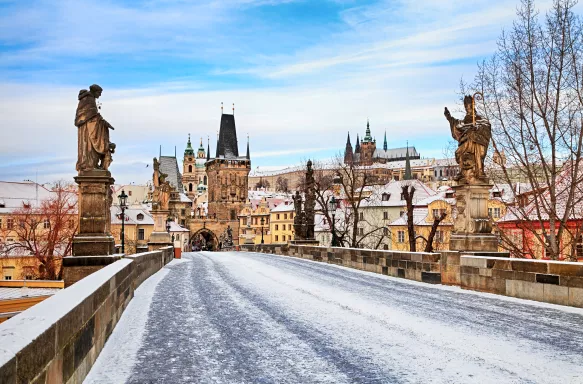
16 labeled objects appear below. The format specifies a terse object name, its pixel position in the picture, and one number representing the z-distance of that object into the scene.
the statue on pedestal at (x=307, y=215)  34.62
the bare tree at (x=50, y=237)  46.00
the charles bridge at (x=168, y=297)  3.53
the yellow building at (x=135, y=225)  84.00
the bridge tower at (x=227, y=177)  141.25
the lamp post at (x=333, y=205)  27.89
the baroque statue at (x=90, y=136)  13.71
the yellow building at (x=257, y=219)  114.12
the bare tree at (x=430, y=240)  33.84
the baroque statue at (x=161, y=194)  30.96
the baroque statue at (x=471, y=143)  13.89
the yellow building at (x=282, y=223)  106.62
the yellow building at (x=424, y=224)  61.06
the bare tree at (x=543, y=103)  20.58
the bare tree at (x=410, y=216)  34.69
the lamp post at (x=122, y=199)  30.27
